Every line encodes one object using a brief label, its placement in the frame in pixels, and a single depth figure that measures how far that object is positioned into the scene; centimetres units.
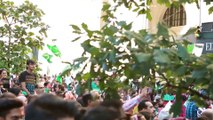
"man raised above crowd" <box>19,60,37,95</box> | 904
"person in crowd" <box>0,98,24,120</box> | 378
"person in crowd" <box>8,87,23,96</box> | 745
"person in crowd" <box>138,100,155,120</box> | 632
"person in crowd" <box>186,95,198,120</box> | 758
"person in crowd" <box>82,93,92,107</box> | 511
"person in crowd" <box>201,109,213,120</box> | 552
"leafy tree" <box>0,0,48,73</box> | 1055
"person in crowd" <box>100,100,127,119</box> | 267
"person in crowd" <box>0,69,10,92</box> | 890
